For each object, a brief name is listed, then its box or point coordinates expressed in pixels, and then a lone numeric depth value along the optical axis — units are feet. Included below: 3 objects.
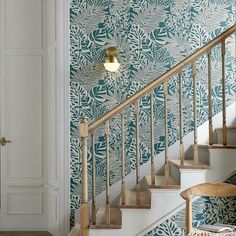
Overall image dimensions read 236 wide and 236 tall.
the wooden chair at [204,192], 13.28
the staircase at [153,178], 14.46
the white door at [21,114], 19.03
